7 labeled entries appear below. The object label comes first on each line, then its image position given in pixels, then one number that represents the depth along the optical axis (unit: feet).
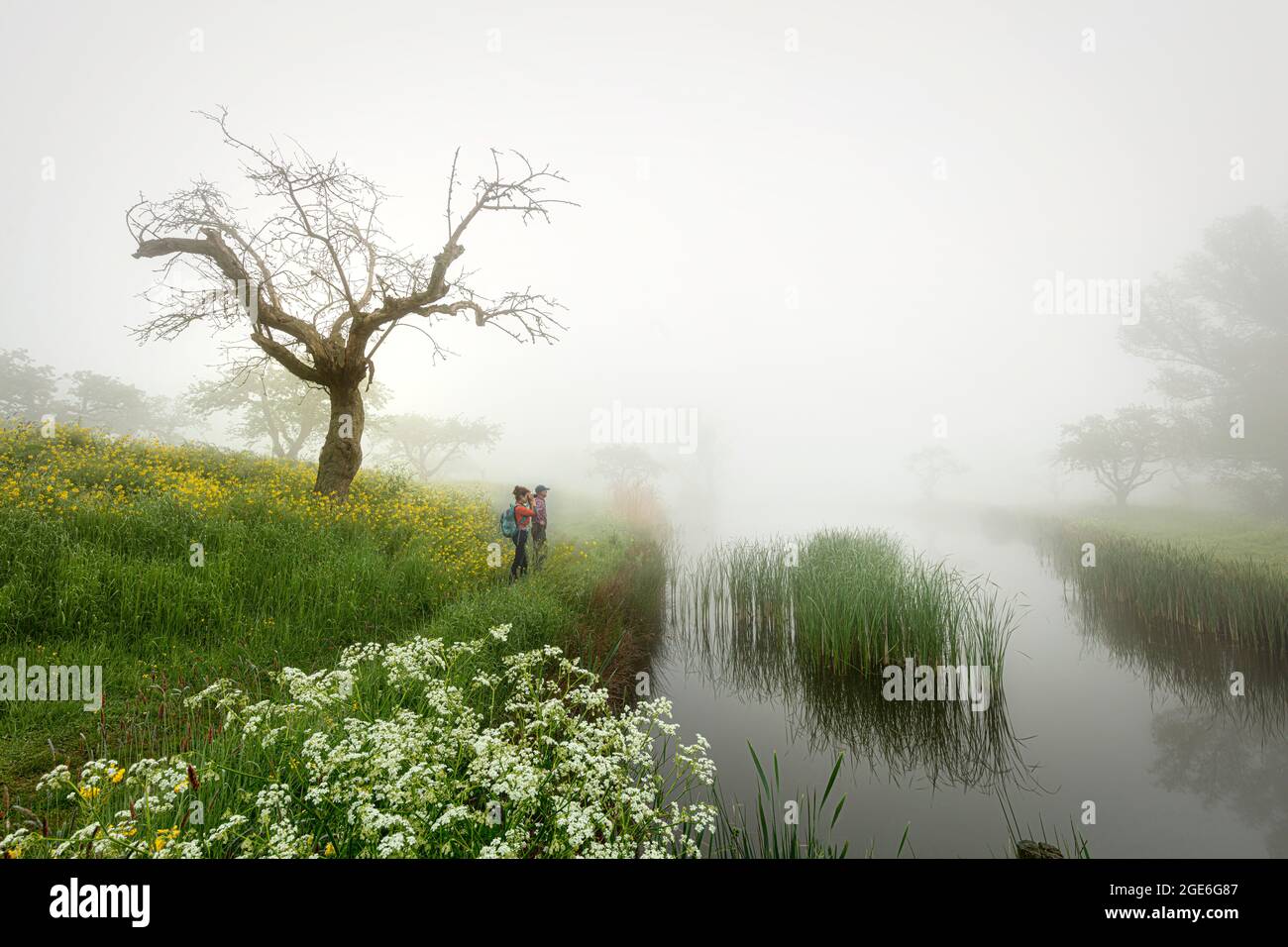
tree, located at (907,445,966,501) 217.97
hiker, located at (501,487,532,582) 32.96
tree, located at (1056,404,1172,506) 96.53
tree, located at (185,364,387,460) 93.40
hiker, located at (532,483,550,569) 37.91
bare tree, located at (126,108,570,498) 33.30
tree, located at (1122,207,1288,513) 76.13
